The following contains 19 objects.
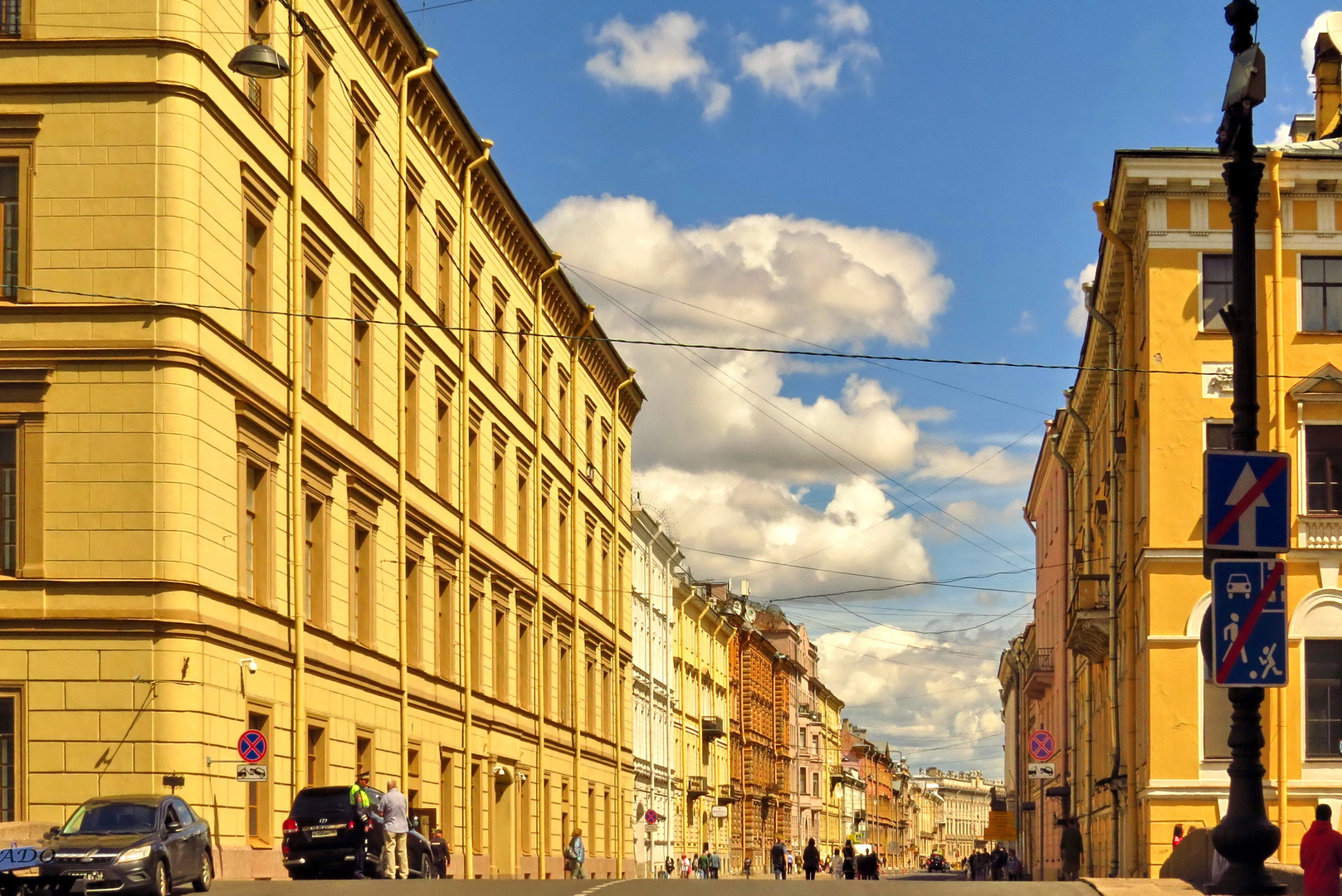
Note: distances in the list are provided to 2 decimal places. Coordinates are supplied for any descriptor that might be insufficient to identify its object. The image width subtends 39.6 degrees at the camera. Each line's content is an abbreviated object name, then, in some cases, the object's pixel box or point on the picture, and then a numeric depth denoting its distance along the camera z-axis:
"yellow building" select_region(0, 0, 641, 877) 26.94
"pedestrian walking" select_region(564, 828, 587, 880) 49.28
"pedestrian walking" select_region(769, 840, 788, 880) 80.88
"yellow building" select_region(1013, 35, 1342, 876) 35.88
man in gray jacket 30.98
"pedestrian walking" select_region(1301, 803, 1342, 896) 17.44
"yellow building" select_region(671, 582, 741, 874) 86.06
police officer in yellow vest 29.25
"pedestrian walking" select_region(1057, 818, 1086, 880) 45.44
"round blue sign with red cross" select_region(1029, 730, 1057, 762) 42.69
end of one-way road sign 13.76
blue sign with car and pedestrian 13.33
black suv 28.83
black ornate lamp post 14.09
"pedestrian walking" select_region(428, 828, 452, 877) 38.03
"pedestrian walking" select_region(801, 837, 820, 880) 75.25
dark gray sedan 21.23
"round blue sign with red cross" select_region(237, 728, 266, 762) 27.75
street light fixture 24.53
